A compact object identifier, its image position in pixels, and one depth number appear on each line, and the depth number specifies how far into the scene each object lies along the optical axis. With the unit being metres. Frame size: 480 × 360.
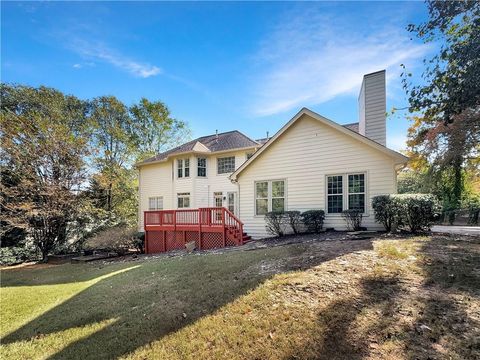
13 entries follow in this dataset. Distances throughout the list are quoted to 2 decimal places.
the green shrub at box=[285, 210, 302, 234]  11.84
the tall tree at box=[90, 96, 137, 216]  24.27
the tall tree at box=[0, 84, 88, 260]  15.80
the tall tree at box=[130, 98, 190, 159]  28.76
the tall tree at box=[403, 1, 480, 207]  5.97
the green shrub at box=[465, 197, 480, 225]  18.06
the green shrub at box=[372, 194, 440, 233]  8.83
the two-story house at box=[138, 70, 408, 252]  10.87
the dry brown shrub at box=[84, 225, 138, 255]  15.20
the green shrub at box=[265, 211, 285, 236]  12.12
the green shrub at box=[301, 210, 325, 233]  11.30
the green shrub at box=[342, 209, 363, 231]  10.71
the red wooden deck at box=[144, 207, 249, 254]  13.14
